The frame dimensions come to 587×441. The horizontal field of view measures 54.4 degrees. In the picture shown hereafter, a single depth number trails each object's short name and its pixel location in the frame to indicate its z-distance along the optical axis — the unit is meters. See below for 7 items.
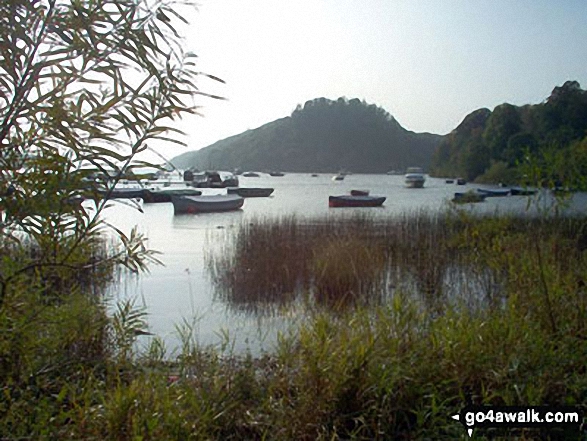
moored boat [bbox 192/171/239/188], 54.19
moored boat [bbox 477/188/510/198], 39.81
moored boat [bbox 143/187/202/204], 35.53
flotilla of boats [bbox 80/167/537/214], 27.44
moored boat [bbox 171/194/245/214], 27.39
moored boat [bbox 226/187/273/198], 43.34
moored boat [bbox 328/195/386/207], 31.59
